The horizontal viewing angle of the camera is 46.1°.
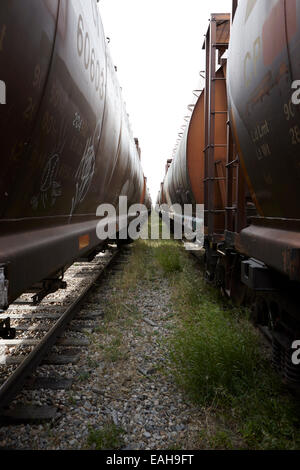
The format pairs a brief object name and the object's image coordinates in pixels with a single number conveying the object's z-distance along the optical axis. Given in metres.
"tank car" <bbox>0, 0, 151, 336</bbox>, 1.78
